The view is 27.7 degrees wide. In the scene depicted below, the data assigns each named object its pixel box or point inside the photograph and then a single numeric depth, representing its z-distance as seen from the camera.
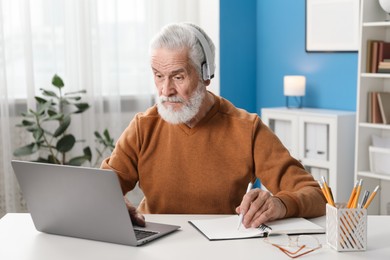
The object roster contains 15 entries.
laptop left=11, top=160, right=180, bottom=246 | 1.91
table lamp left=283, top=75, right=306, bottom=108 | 4.80
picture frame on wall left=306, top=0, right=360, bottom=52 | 4.58
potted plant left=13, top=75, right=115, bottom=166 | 4.44
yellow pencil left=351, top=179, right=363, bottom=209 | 1.91
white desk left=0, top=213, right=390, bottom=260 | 1.86
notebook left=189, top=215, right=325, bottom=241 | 2.00
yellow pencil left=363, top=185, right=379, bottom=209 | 1.92
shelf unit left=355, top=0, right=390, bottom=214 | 4.21
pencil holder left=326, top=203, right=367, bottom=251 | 1.89
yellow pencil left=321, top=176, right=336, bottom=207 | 1.94
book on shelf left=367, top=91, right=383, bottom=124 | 4.26
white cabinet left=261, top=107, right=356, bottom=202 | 4.43
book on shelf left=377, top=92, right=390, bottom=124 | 4.23
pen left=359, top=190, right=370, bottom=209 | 1.92
